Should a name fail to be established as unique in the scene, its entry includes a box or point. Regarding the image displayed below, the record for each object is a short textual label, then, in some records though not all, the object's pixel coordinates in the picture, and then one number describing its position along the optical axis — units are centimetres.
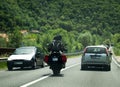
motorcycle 1703
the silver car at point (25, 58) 2178
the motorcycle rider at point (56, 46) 1700
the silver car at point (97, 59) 2225
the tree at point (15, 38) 12988
